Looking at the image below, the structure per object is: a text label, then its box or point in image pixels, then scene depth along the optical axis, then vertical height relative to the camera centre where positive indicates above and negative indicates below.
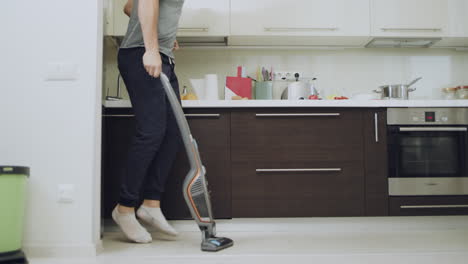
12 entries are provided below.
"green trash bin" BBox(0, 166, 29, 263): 1.71 -0.22
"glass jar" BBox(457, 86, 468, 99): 3.05 +0.40
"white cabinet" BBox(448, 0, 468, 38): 2.96 +0.87
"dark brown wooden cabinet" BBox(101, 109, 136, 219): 2.57 +0.03
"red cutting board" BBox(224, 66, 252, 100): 2.94 +0.43
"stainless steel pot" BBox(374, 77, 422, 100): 2.98 +0.40
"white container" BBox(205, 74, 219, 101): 2.90 +0.42
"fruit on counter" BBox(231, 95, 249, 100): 2.81 +0.34
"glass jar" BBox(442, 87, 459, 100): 3.13 +0.41
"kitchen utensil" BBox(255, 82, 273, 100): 3.07 +0.42
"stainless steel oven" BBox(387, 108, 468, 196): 2.67 +0.00
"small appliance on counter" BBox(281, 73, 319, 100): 3.00 +0.41
